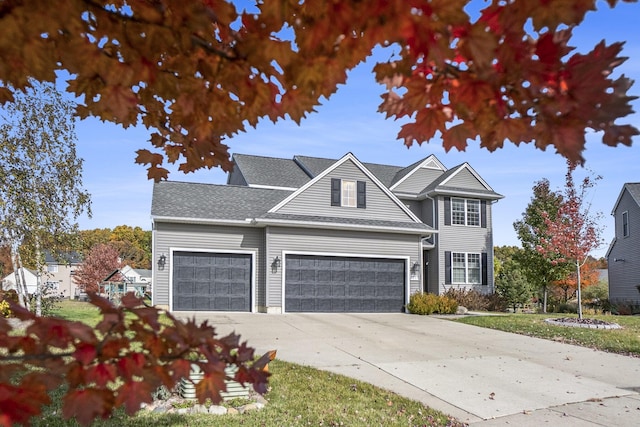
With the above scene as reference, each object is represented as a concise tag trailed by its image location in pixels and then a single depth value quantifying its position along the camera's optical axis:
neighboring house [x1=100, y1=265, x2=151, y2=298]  28.41
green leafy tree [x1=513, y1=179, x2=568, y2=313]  25.50
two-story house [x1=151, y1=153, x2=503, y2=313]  16.86
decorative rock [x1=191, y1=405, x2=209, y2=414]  5.33
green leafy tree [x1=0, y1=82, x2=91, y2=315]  12.26
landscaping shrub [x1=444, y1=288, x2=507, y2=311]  20.20
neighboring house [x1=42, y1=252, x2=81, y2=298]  52.33
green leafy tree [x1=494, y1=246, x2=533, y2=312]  24.27
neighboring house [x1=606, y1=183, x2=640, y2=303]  25.57
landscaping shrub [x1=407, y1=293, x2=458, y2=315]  17.72
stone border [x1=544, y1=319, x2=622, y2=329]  13.37
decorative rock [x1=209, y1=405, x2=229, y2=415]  5.34
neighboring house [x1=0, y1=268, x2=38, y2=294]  45.19
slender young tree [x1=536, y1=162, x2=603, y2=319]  15.42
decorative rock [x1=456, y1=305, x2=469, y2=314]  18.46
